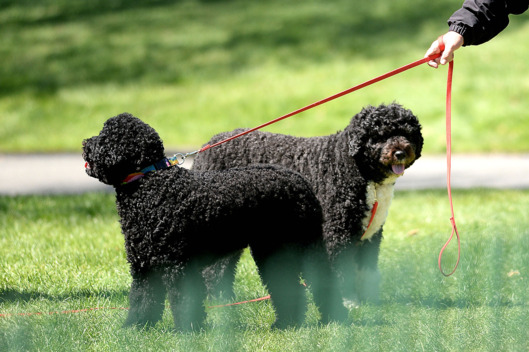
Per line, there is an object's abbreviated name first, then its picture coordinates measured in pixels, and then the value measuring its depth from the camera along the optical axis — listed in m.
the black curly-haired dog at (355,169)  10.09
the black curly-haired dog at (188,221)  8.59
